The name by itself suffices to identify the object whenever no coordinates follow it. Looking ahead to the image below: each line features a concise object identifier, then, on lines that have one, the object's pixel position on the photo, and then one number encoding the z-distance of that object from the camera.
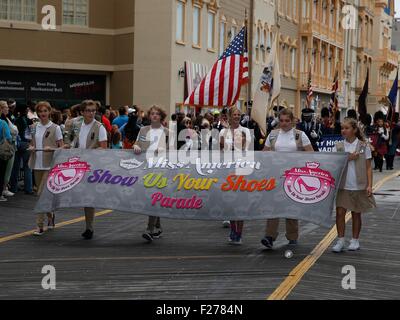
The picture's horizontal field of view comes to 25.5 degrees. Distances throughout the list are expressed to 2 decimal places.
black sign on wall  31.72
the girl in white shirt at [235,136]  12.05
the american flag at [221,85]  18.62
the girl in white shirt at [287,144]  11.24
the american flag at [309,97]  25.08
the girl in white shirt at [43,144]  12.73
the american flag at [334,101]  27.44
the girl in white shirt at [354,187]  11.10
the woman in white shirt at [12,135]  17.05
